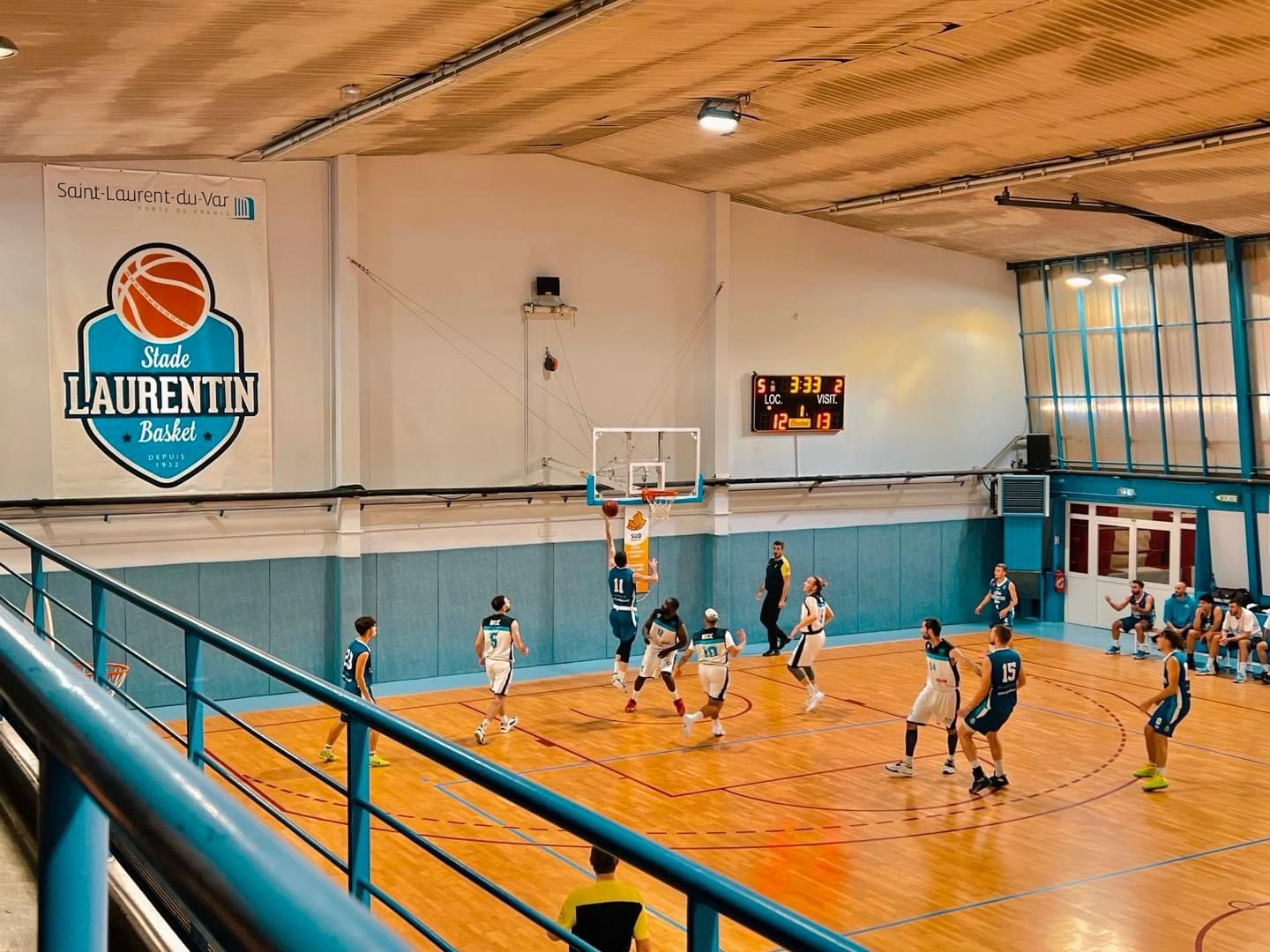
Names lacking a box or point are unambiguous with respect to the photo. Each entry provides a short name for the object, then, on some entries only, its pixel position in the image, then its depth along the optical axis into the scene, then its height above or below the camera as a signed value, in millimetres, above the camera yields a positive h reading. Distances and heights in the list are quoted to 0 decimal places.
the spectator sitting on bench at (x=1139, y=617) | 24297 -1807
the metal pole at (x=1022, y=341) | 28703 +3916
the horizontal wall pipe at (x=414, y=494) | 18359 +844
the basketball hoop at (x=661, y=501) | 22250 +617
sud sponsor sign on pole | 21578 -49
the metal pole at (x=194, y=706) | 5266 -610
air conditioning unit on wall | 27578 +569
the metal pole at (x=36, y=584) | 7978 -134
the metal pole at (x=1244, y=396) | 24234 +2191
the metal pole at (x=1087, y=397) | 27484 +2560
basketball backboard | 22625 +1307
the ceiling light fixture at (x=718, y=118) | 15703 +4904
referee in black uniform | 23172 -1098
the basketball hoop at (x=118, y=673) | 14458 -1261
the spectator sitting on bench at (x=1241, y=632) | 22656 -2032
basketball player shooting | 19172 -950
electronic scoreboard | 24500 +2398
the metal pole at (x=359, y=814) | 3777 -777
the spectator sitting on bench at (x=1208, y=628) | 23266 -1987
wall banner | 18375 +3224
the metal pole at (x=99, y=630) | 6668 -353
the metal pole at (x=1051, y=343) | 28016 +3764
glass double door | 26047 -721
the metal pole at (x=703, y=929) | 2156 -639
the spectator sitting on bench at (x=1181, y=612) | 23547 -1677
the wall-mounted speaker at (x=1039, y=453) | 27828 +1439
